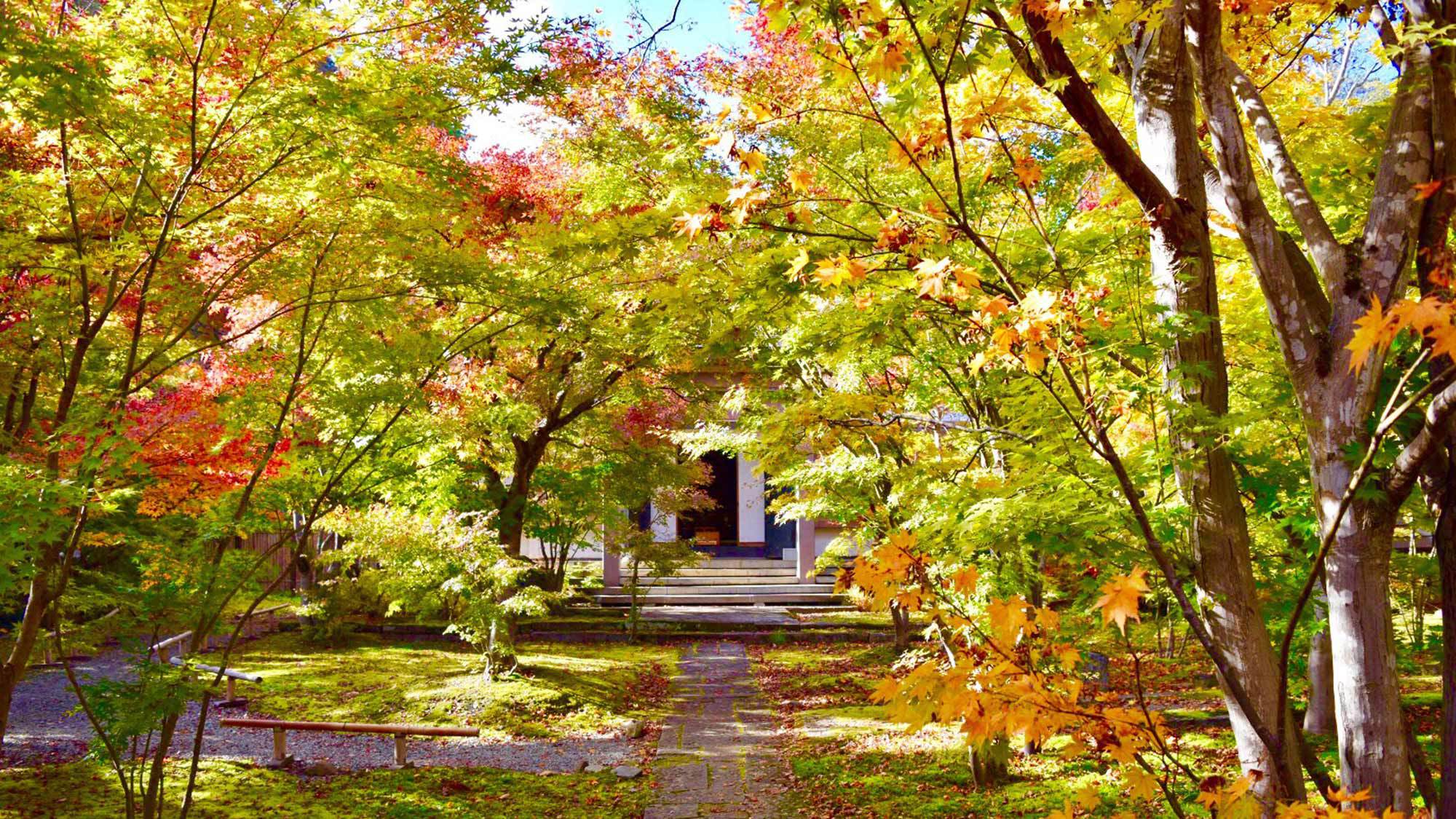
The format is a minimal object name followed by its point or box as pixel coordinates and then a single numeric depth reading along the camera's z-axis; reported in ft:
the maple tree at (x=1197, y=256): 9.02
